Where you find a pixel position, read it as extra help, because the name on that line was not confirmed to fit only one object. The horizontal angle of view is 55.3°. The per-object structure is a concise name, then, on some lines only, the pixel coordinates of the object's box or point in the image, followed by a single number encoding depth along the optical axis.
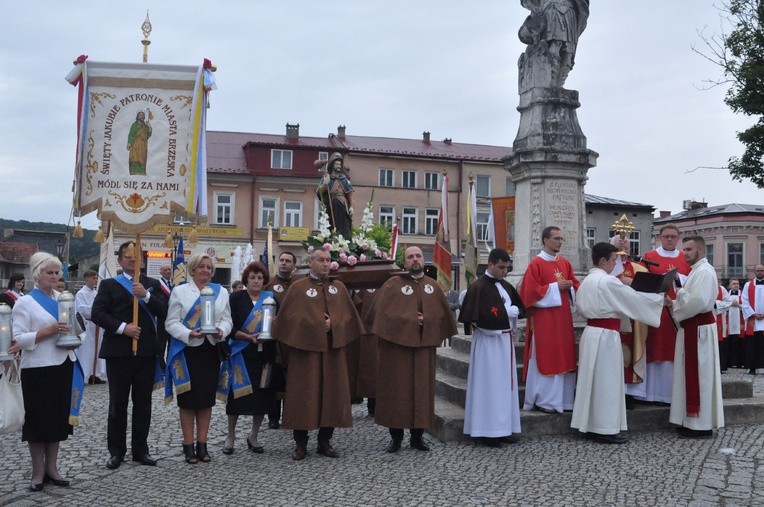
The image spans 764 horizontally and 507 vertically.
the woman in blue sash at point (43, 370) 5.48
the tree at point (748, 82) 21.47
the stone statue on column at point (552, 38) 10.27
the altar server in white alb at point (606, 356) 7.17
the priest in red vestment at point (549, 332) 7.64
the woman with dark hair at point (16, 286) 9.59
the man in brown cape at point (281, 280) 8.11
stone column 10.05
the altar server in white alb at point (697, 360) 7.34
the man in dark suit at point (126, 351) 6.25
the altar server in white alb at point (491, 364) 7.06
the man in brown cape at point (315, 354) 6.61
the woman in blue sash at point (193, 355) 6.34
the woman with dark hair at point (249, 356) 6.81
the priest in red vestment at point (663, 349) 8.04
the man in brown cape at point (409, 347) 6.87
